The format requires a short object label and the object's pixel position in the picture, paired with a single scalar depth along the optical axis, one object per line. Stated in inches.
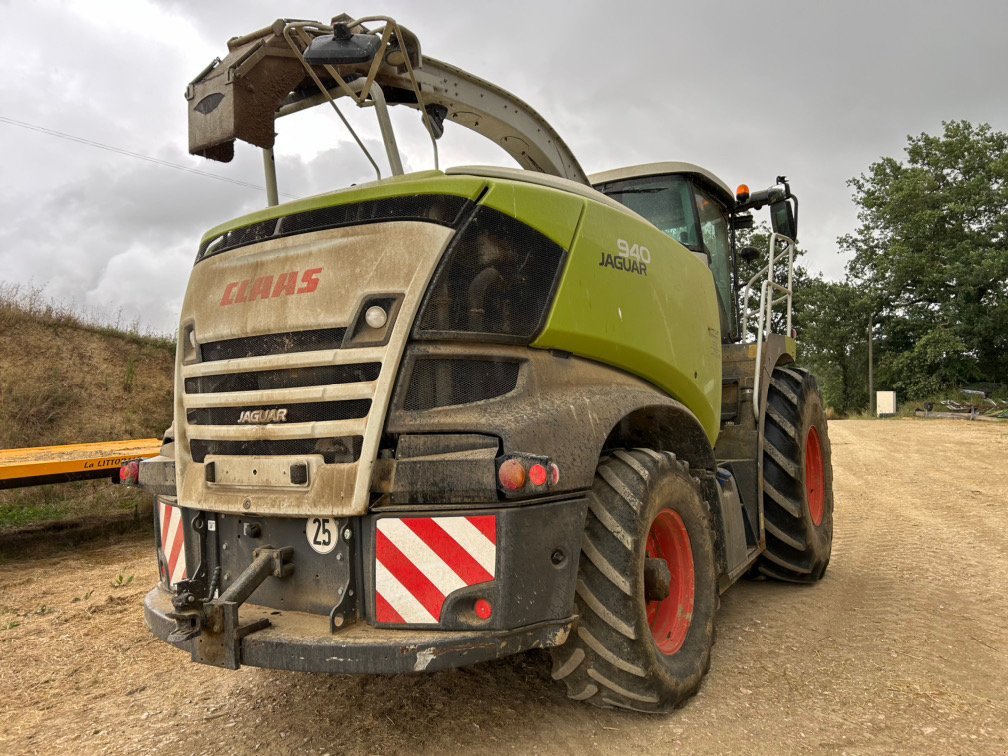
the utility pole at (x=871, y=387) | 1326.3
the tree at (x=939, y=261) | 1195.3
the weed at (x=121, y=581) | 206.6
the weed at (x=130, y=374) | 507.8
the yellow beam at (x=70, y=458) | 227.3
